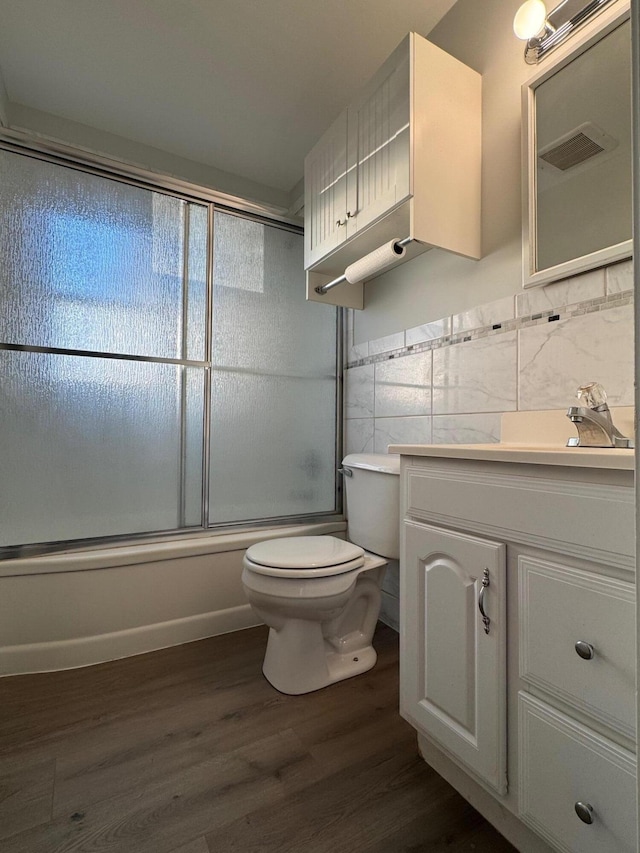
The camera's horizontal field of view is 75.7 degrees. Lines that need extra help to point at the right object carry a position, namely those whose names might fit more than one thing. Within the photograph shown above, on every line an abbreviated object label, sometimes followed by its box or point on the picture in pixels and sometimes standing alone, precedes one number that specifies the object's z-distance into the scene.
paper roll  1.41
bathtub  1.43
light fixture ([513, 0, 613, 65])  1.07
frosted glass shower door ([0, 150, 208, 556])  1.51
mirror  1.02
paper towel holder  1.37
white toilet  1.27
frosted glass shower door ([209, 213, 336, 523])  1.88
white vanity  0.60
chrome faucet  0.86
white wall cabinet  1.26
